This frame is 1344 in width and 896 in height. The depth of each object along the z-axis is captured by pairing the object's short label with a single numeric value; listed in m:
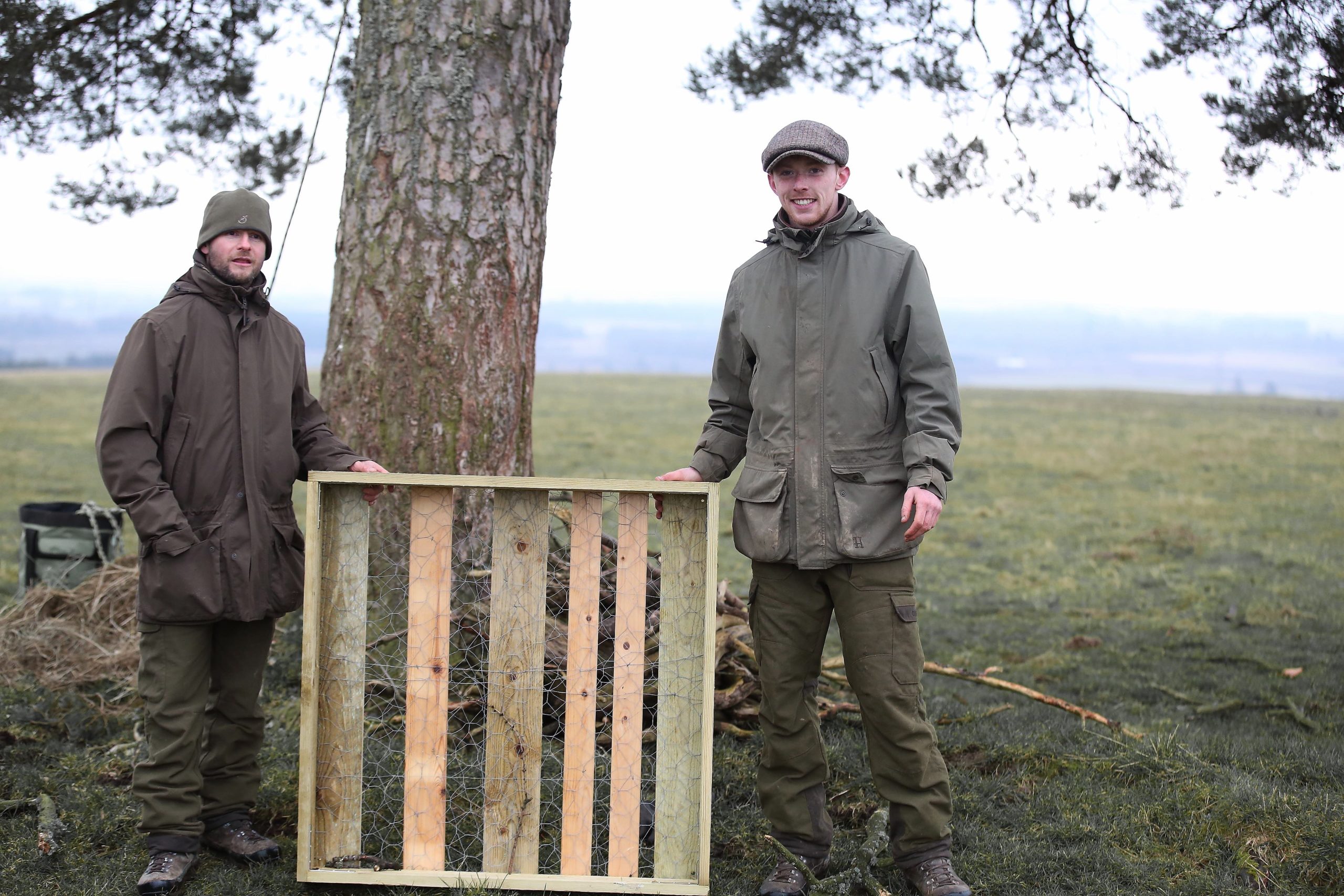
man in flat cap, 3.13
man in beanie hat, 3.13
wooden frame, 3.20
